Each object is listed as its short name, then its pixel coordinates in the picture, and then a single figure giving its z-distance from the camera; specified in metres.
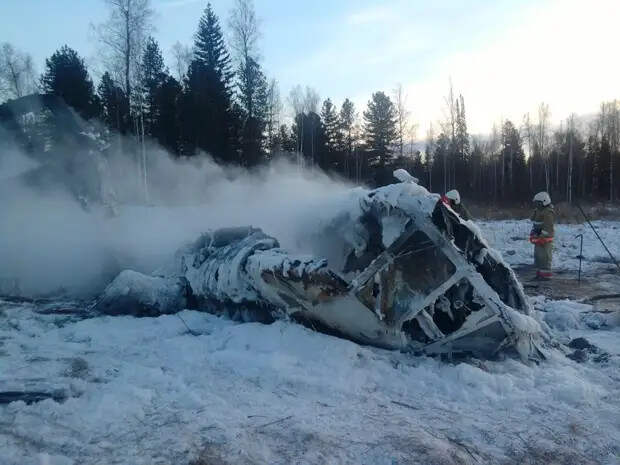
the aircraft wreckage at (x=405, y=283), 4.57
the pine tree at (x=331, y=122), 41.88
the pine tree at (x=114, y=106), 25.95
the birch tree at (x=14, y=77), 31.25
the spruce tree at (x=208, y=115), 26.28
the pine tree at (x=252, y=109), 27.70
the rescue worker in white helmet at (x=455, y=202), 10.27
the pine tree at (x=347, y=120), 46.40
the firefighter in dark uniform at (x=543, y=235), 10.31
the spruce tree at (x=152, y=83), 28.14
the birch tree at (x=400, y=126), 43.08
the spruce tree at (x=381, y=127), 42.64
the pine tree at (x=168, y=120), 27.42
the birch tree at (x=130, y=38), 22.91
